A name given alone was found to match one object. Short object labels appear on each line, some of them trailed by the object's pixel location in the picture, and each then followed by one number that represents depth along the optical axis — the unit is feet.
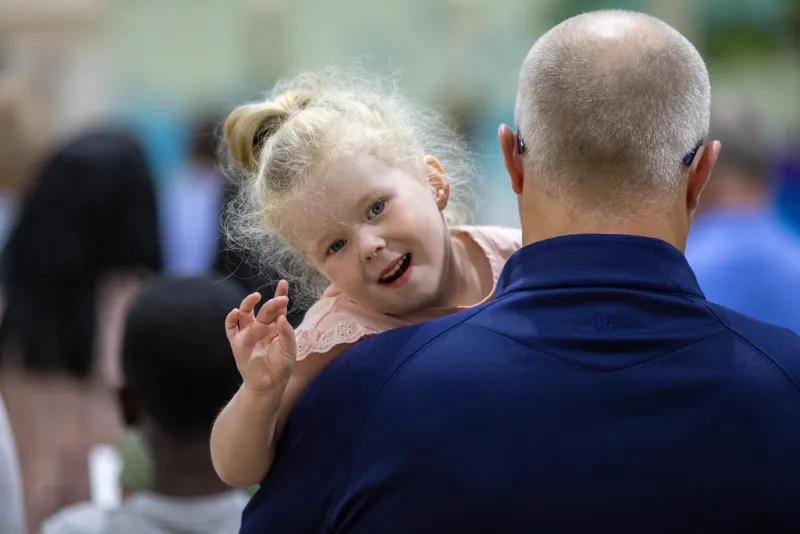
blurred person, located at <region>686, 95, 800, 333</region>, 23.38
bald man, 9.22
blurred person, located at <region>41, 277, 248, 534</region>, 15.30
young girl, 12.09
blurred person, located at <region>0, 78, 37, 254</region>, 29.73
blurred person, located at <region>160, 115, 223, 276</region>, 38.32
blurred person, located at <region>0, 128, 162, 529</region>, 27.89
